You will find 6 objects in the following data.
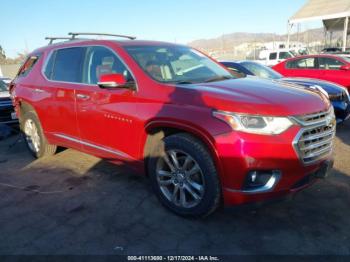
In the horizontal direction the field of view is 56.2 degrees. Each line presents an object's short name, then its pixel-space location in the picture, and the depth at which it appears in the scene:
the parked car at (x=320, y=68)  8.98
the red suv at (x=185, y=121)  2.74
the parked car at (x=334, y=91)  6.31
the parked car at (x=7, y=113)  7.05
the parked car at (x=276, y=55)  19.38
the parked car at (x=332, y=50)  22.83
